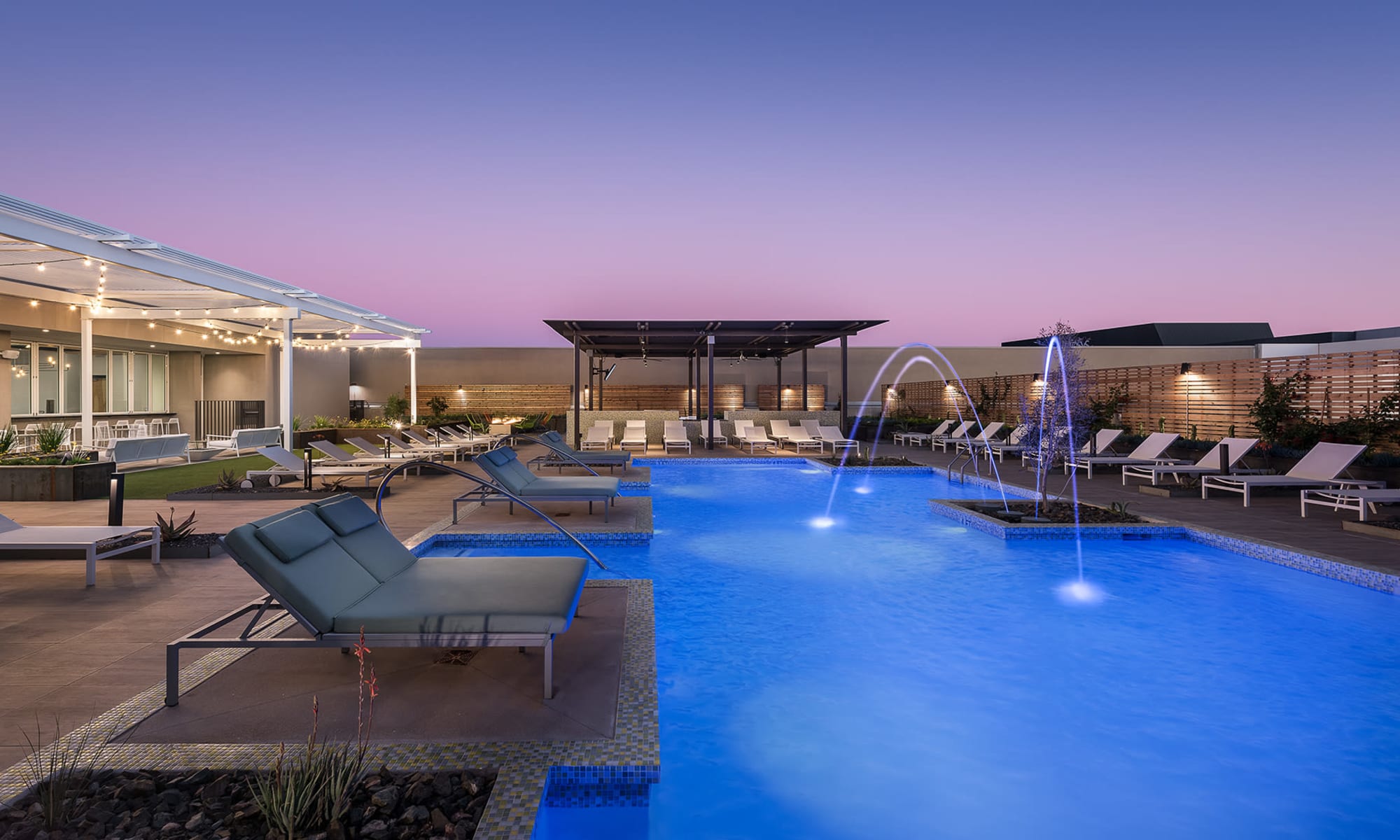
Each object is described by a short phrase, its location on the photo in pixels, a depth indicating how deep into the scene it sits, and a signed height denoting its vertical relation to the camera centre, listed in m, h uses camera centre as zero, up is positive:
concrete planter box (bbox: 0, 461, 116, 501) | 8.25 -0.77
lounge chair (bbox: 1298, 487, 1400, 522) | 6.67 -0.86
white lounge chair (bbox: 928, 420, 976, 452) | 15.10 -0.45
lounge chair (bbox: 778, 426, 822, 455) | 15.06 -0.48
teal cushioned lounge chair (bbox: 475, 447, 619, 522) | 6.53 -0.69
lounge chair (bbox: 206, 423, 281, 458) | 13.61 -0.45
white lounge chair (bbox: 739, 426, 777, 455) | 15.51 -0.49
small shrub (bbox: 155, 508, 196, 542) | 5.33 -0.88
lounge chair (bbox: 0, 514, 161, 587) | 4.37 -0.79
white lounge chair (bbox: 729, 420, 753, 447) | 16.26 -0.28
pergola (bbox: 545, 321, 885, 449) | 15.23 +2.06
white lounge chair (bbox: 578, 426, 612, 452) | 15.11 -0.48
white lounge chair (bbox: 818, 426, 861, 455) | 14.98 -0.47
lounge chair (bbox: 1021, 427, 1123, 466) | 12.04 -0.41
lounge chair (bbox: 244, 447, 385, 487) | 9.04 -0.72
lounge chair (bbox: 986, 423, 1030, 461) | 12.99 -0.58
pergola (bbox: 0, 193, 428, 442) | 7.97 +2.19
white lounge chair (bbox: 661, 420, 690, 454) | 15.47 -0.40
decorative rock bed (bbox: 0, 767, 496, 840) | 1.81 -1.09
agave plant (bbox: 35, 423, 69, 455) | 8.81 -0.27
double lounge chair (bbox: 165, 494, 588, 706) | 2.66 -0.78
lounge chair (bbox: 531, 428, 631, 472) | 9.84 -0.60
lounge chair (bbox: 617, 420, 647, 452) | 15.65 -0.40
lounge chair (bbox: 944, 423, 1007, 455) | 14.13 -0.46
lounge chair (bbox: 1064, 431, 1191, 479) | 10.56 -0.61
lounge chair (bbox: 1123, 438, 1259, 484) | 9.16 -0.66
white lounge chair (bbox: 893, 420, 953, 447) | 16.17 -0.47
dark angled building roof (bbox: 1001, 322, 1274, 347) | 37.25 +4.64
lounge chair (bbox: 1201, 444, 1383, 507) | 7.94 -0.66
